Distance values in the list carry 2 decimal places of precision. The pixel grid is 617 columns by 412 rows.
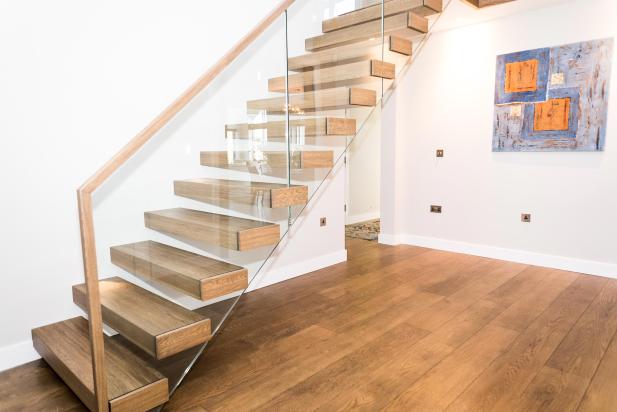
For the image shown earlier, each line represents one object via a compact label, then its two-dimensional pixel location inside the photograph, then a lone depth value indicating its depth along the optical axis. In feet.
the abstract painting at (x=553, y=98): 12.24
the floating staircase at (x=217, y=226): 6.39
